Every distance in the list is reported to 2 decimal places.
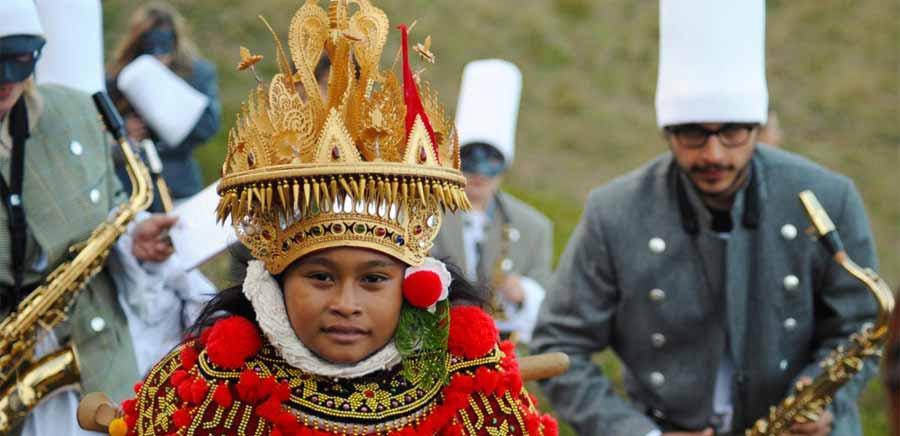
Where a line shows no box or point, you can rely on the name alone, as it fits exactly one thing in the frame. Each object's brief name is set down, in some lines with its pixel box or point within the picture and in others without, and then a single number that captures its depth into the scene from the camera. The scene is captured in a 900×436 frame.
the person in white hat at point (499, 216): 15.30
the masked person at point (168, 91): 13.55
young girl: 7.49
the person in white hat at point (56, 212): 9.89
